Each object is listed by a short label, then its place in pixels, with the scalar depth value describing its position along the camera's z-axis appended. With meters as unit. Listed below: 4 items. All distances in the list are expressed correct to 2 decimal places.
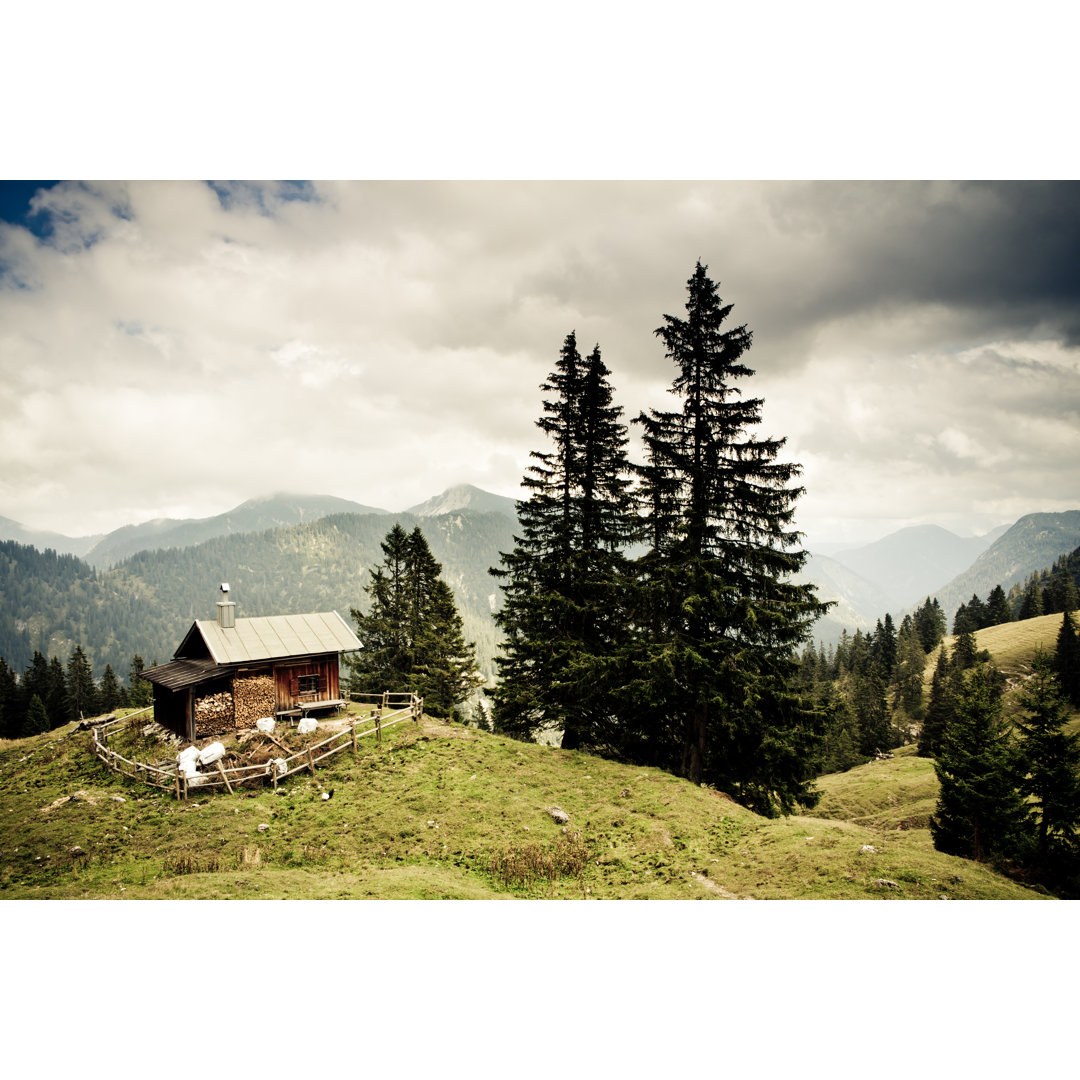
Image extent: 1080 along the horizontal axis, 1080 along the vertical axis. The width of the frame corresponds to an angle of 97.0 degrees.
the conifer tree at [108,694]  57.96
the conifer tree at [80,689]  57.69
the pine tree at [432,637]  29.67
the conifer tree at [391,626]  29.73
